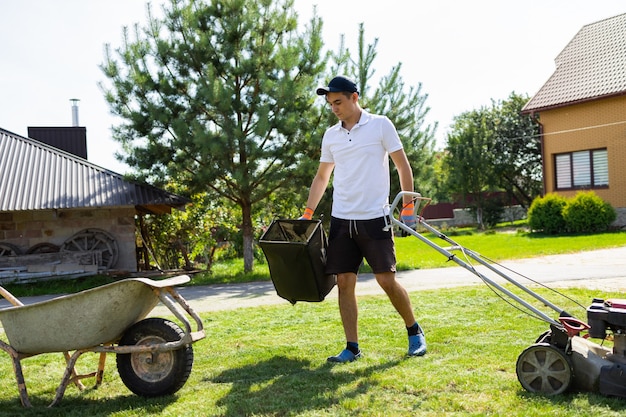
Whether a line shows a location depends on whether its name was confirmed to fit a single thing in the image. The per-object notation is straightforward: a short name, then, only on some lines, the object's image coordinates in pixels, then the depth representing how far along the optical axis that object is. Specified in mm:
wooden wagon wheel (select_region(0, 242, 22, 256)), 12883
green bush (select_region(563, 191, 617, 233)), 19719
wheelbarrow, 3865
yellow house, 21328
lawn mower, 3492
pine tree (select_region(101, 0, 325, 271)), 12539
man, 4719
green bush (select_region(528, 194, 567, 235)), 20438
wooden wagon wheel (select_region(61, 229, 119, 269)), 13227
